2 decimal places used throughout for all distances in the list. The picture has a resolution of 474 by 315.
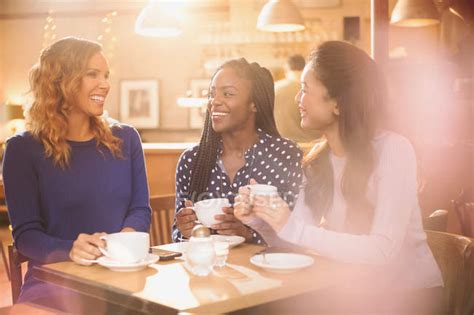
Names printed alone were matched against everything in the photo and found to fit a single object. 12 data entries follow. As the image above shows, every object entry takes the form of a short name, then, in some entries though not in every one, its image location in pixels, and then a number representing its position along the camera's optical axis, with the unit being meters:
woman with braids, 2.88
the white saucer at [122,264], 1.94
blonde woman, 2.53
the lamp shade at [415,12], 6.27
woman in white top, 2.07
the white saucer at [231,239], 2.27
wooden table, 1.65
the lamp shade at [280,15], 6.39
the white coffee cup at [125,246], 1.95
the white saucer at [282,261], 1.91
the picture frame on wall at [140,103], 10.41
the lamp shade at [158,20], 6.32
